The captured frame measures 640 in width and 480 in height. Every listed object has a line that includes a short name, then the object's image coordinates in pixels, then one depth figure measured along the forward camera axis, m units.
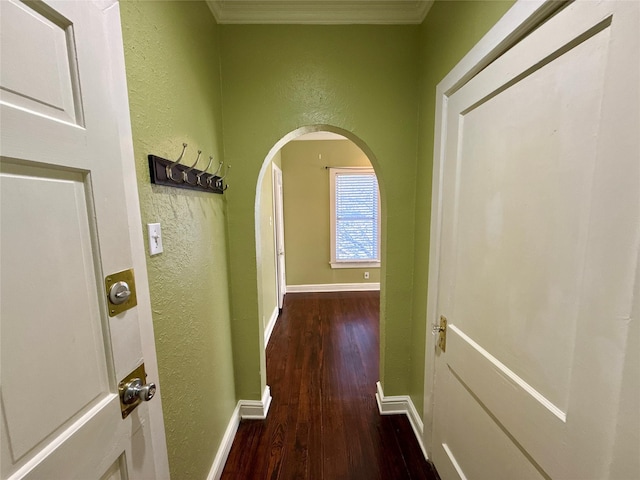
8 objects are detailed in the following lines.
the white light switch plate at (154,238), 0.88
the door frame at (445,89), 0.75
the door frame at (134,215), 0.70
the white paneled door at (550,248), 0.54
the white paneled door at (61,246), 0.44
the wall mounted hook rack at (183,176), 0.92
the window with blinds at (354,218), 4.36
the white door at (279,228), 3.66
